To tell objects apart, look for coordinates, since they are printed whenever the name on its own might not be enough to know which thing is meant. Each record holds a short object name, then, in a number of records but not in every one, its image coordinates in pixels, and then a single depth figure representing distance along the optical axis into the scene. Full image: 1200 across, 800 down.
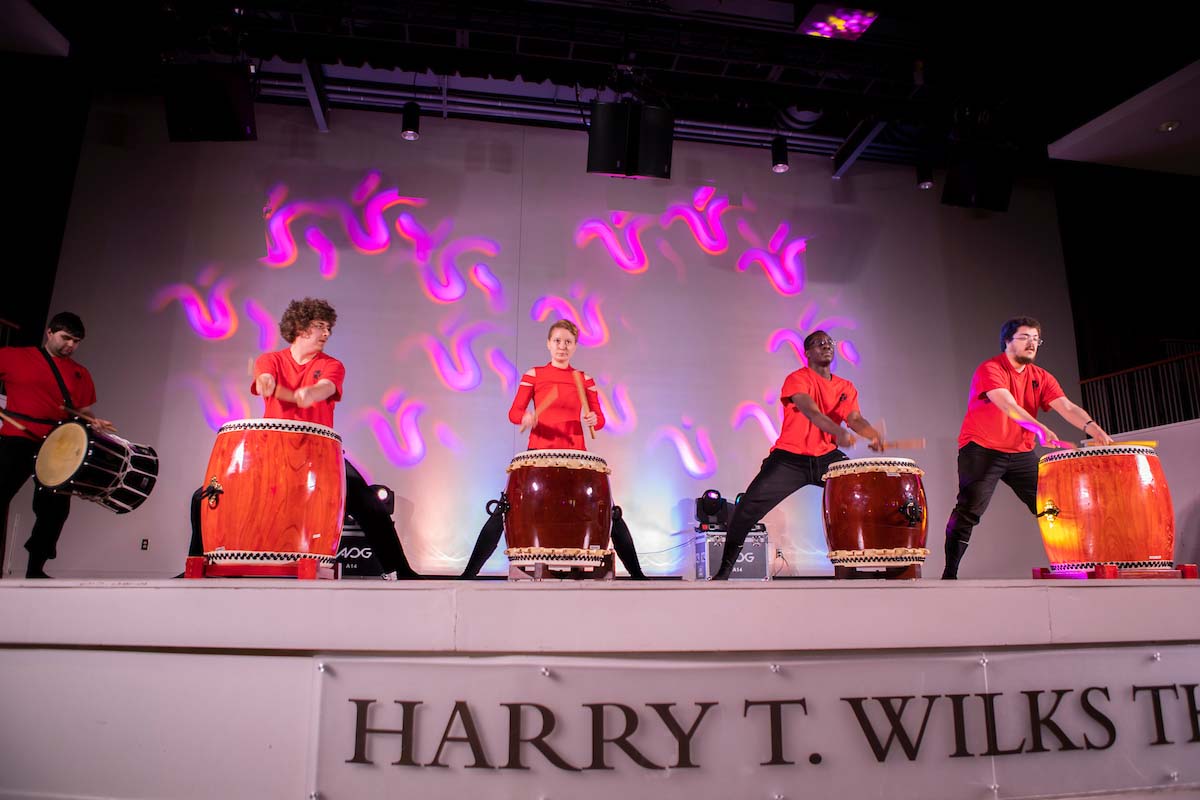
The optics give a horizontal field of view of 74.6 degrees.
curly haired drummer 3.02
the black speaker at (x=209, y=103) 5.64
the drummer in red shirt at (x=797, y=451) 4.16
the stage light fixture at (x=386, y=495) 6.38
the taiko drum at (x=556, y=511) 2.88
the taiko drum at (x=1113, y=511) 3.02
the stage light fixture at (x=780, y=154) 7.40
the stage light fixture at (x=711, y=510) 6.91
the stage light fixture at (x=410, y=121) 6.88
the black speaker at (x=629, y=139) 6.06
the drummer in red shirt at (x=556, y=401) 4.02
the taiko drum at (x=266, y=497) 2.37
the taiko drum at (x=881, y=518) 3.01
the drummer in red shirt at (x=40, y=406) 4.00
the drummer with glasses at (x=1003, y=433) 4.02
